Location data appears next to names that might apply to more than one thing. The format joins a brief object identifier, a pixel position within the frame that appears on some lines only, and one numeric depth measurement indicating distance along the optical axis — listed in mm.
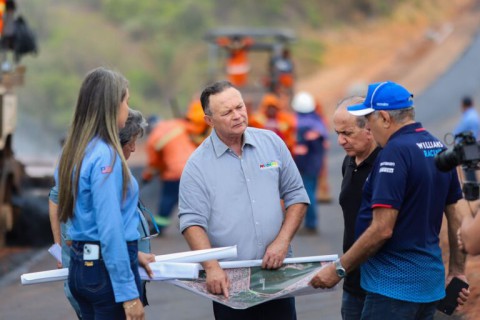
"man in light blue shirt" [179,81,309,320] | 8602
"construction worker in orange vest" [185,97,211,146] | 21898
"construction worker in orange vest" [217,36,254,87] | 42642
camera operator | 6954
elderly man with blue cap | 7594
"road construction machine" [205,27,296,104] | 41174
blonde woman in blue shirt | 7408
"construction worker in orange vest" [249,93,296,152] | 23286
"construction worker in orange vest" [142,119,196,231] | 21570
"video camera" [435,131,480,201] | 7066
